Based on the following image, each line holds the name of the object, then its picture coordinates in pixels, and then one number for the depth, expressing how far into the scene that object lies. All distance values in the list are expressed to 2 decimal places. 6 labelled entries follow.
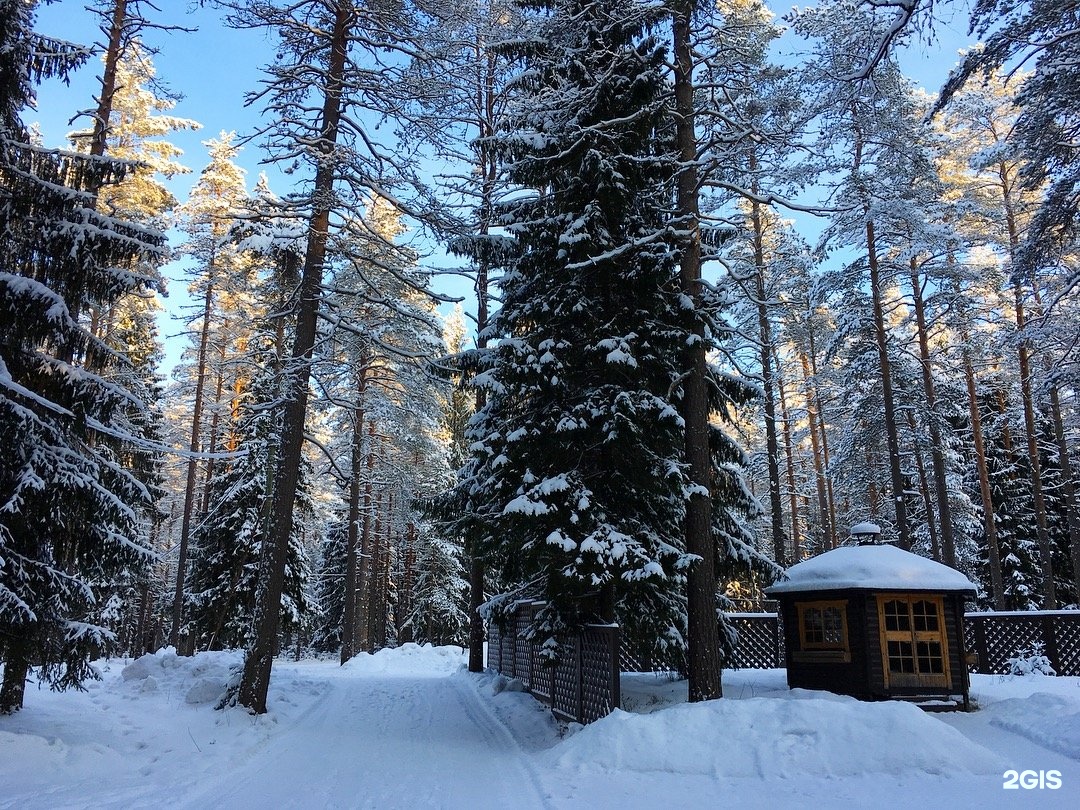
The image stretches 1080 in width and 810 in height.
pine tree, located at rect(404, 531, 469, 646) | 30.14
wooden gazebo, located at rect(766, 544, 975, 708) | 10.24
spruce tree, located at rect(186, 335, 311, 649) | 19.34
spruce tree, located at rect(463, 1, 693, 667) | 9.16
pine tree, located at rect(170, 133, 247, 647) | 20.38
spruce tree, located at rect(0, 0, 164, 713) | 7.37
